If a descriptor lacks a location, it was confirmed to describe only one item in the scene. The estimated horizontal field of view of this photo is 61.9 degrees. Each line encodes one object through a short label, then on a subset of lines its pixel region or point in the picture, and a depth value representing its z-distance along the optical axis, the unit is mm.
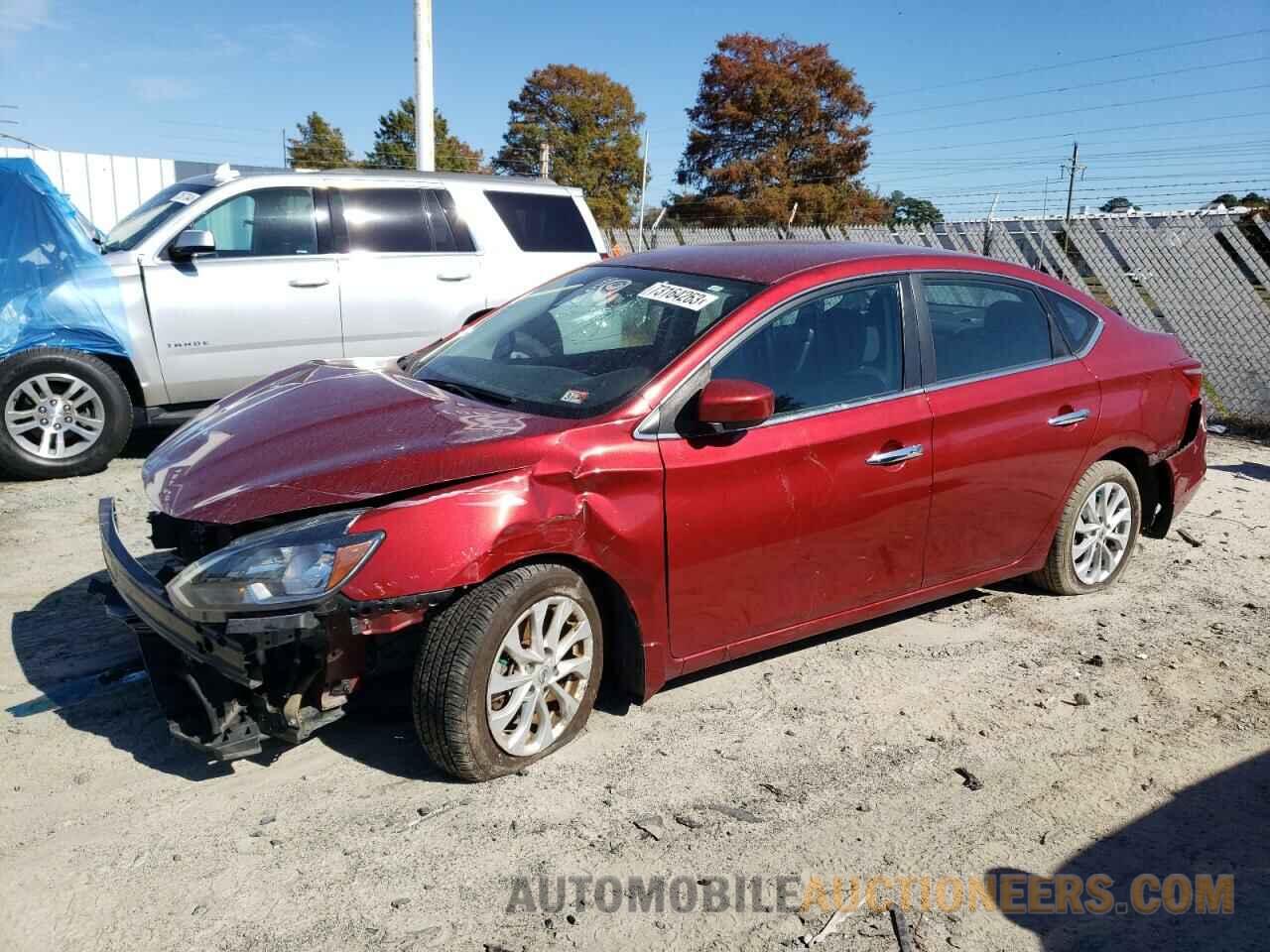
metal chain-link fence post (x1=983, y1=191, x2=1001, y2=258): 14094
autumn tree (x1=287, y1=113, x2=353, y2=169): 39875
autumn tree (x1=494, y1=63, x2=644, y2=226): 54875
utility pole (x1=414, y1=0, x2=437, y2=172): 12742
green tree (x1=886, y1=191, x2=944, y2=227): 27667
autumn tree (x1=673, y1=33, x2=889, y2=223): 47094
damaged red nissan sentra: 3129
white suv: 6887
